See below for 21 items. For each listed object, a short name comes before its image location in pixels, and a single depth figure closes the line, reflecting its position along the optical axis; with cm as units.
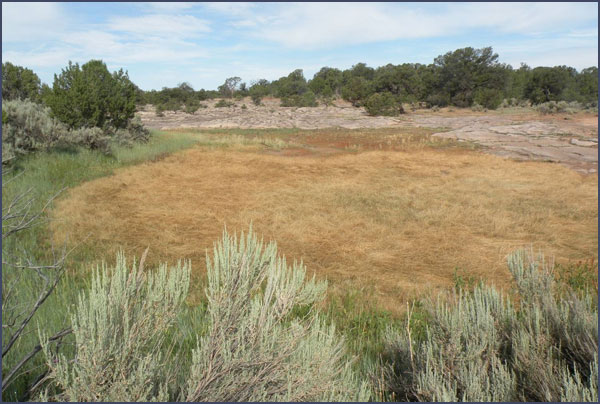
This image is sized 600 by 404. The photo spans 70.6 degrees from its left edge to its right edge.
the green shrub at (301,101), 4697
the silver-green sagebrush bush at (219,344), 196
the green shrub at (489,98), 4209
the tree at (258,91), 5342
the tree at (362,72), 6353
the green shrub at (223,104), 4705
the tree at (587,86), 4053
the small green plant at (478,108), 4145
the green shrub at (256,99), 5149
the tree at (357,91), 4866
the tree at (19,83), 2062
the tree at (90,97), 1394
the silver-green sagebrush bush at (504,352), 252
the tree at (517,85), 4676
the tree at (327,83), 5528
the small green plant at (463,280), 529
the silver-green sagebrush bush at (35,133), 1116
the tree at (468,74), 4681
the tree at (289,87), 5803
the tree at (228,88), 6366
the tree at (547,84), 4306
